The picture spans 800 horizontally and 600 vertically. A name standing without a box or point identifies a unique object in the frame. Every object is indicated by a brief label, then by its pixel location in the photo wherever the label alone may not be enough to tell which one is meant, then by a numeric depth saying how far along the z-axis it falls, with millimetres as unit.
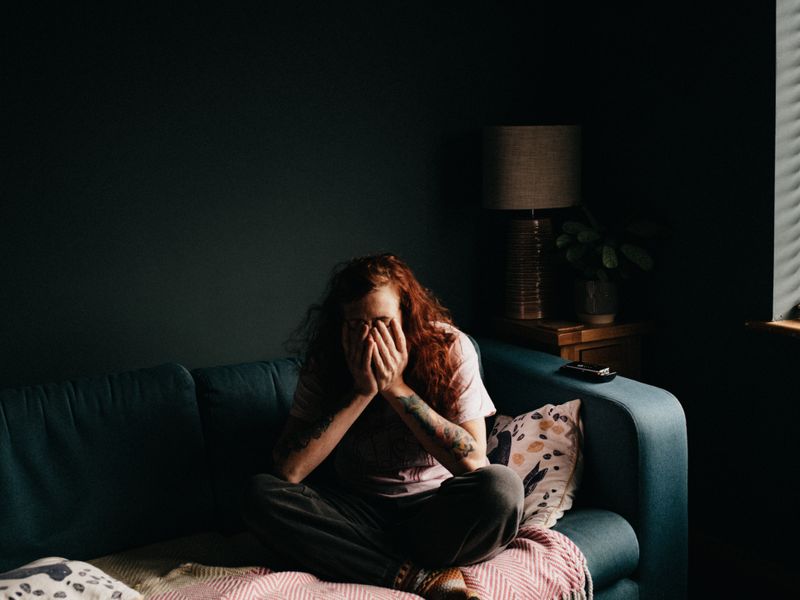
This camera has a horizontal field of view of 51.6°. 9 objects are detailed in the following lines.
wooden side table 2682
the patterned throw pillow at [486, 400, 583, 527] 2078
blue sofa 1983
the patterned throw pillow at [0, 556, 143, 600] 1654
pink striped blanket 1740
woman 1808
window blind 2355
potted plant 2669
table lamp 2740
